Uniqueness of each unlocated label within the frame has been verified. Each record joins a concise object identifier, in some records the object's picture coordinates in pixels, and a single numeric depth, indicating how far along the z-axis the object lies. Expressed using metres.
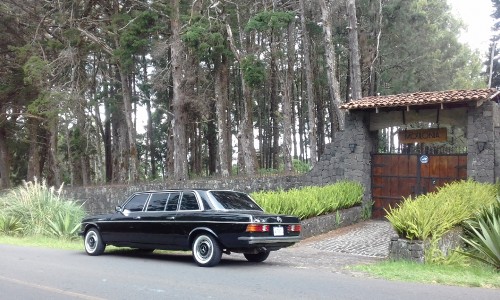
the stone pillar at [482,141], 17.98
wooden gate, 19.03
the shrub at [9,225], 18.31
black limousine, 10.54
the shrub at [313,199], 15.57
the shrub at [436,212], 11.28
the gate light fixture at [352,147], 20.62
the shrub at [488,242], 10.50
